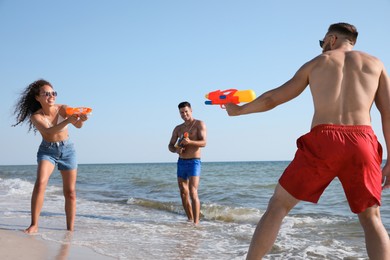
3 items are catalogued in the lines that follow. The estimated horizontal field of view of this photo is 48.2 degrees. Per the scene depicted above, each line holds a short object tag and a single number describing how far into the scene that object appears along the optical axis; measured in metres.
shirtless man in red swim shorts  2.70
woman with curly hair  5.11
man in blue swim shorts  6.66
